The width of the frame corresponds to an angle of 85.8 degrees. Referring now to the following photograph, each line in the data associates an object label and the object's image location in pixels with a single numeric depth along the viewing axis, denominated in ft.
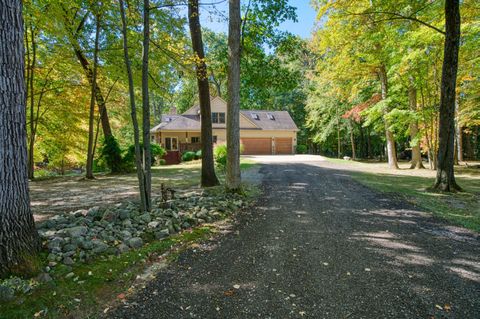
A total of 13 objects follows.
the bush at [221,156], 42.83
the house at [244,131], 84.74
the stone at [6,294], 7.13
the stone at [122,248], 11.14
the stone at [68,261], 9.41
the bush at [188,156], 69.72
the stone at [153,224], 13.75
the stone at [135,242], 11.69
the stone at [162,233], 13.03
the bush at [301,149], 107.45
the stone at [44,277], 8.11
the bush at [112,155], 44.09
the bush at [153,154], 45.55
